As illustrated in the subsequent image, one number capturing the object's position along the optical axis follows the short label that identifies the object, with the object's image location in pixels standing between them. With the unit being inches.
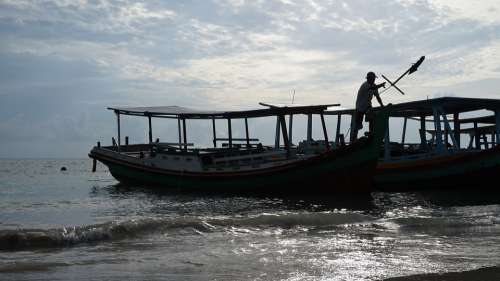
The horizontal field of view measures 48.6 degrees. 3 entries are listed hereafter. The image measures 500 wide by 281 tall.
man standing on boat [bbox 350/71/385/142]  603.5
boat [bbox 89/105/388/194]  637.9
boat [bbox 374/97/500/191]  663.8
